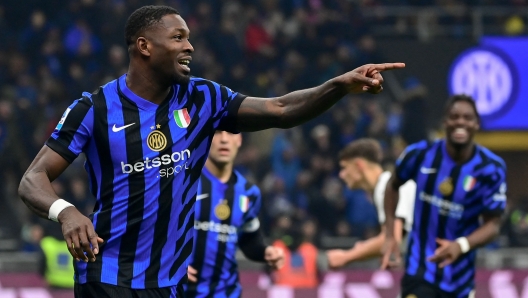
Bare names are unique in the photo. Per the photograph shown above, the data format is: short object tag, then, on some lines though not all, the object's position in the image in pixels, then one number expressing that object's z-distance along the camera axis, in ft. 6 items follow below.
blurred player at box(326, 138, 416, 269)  55.23
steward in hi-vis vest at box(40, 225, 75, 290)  79.92
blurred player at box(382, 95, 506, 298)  49.08
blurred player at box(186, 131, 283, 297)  46.47
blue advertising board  115.44
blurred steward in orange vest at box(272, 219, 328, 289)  81.20
